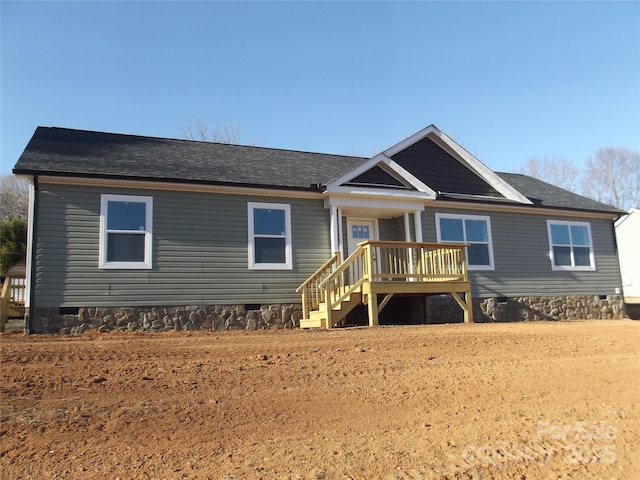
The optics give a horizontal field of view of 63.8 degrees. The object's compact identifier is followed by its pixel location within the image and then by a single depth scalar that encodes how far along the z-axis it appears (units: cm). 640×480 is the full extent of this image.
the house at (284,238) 1009
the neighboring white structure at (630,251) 3123
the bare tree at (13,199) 3225
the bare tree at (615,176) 4303
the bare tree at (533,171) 4319
